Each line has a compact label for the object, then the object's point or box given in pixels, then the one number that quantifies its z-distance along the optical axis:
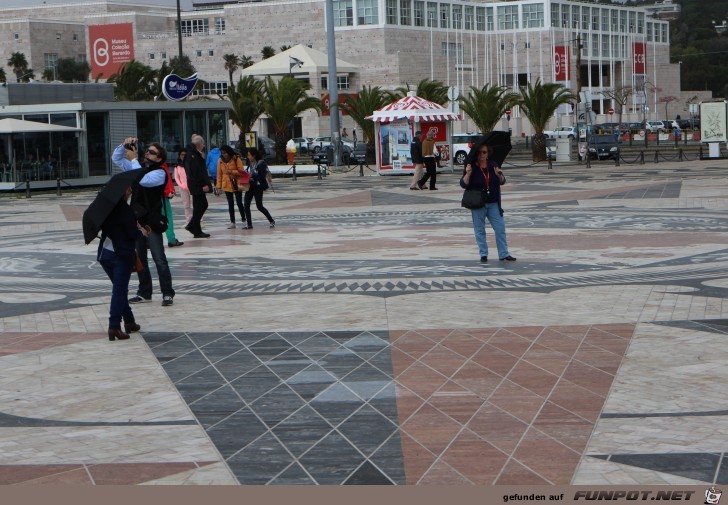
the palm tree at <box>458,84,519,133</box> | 48.75
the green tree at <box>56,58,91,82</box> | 117.00
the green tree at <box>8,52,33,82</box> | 116.06
